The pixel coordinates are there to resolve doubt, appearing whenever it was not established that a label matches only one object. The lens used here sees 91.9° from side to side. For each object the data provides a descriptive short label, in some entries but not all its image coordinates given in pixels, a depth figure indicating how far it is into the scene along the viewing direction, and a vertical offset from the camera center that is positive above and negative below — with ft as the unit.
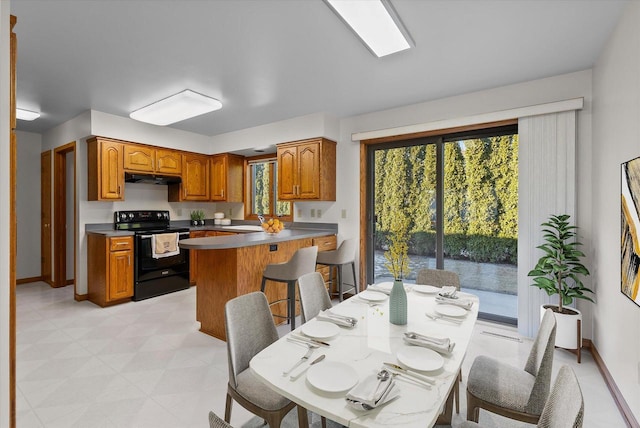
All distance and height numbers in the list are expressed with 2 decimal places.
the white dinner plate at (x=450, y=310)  5.47 -1.81
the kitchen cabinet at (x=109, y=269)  12.55 -2.40
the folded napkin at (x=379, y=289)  6.89 -1.77
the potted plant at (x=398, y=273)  5.18 -1.11
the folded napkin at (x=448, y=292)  6.55 -1.75
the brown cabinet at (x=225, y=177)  17.12 +1.92
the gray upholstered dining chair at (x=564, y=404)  2.46 -1.71
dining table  3.03 -1.90
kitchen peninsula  9.44 -1.84
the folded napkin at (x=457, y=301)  5.95 -1.80
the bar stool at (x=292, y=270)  9.49 -1.83
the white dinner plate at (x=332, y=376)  3.31 -1.86
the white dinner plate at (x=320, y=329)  4.60 -1.83
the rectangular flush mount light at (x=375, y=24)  5.86 +3.94
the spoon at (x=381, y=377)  3.19 -1.86
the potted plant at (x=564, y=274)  8.36 -1.83
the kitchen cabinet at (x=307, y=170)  13.43 +1.85
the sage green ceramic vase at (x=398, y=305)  5.17 -1.58
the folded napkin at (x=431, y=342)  4.18 -1.83
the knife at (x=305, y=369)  3.52 -1.89
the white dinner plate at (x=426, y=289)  6.95 -1.78
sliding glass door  11.24 +0.17
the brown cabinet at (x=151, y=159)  13.96 +2.49
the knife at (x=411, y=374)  3.50 -1.90
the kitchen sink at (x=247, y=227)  16.41 -0.87
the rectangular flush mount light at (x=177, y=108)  10.68 +3.81
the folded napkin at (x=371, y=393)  2.99 -1.87
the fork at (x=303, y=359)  3.63 -1.88
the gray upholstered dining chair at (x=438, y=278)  7.95 -1.75
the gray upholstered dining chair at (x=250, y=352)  4.50 -2.36
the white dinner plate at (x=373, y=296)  6.36 -1.80
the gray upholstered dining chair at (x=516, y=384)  4.37 -2.76
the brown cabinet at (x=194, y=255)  15.60 -2.20
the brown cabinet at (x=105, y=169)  13.00 +1.81
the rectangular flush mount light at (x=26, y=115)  12.42 +3.97
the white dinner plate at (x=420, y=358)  3.73 -1.86
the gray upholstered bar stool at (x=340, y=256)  12.01 -1.78
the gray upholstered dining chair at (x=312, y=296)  6.40 -1.84
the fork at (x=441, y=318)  5.30 -1.88
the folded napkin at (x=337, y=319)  5.03 -1.80
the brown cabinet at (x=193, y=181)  16.35 +1.64
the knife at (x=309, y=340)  4.44 -1.88
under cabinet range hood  14.49 +1.63
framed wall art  5.65 -0.33
